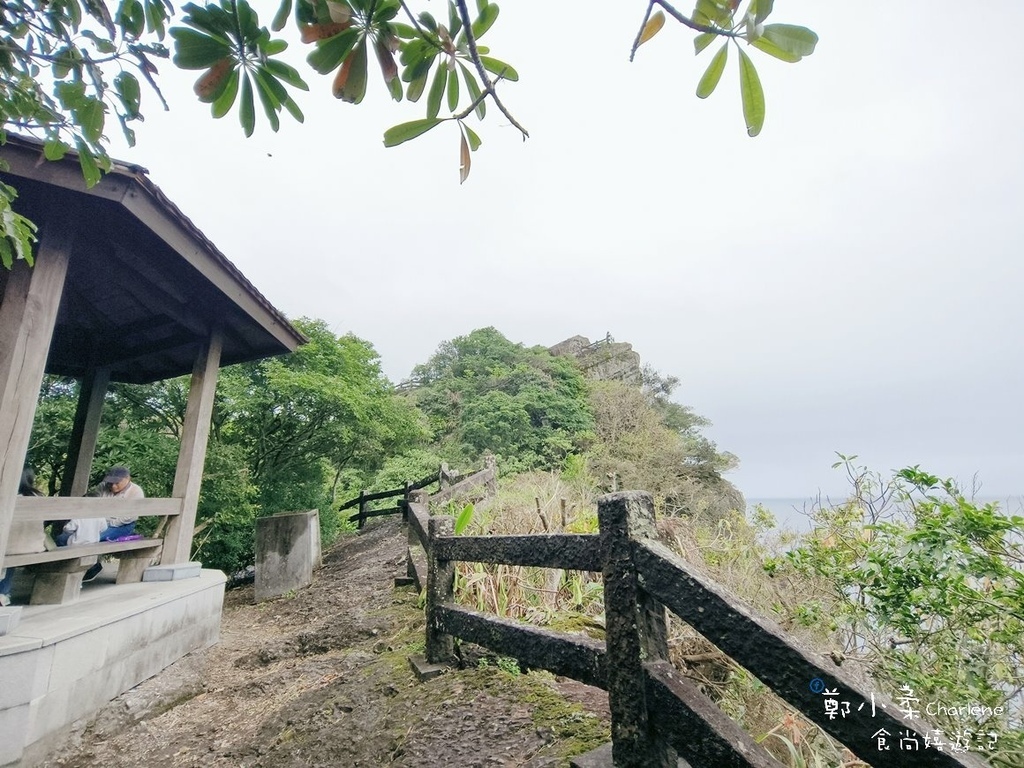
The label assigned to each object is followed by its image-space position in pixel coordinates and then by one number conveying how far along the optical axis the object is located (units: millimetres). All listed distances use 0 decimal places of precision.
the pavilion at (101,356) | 3066
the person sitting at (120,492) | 4816
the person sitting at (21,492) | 3994
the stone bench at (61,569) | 3756
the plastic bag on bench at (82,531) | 4555
